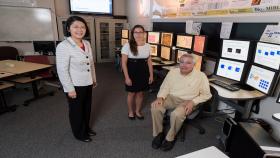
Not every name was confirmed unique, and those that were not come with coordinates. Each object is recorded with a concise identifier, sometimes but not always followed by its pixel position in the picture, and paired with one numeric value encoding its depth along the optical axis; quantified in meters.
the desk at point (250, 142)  1.45
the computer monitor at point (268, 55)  1.65
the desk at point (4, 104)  2.74
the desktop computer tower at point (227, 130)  1.91
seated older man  1.92
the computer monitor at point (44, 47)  4.76
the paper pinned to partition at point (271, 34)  1.83
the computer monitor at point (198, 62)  2.45
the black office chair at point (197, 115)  1.94
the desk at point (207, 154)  1.12
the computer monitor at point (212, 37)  2.59
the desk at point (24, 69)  2.85
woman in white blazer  1.69
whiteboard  4.59
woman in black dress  2.24
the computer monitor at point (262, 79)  1.71
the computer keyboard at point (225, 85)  1.98
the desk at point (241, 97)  1.80
